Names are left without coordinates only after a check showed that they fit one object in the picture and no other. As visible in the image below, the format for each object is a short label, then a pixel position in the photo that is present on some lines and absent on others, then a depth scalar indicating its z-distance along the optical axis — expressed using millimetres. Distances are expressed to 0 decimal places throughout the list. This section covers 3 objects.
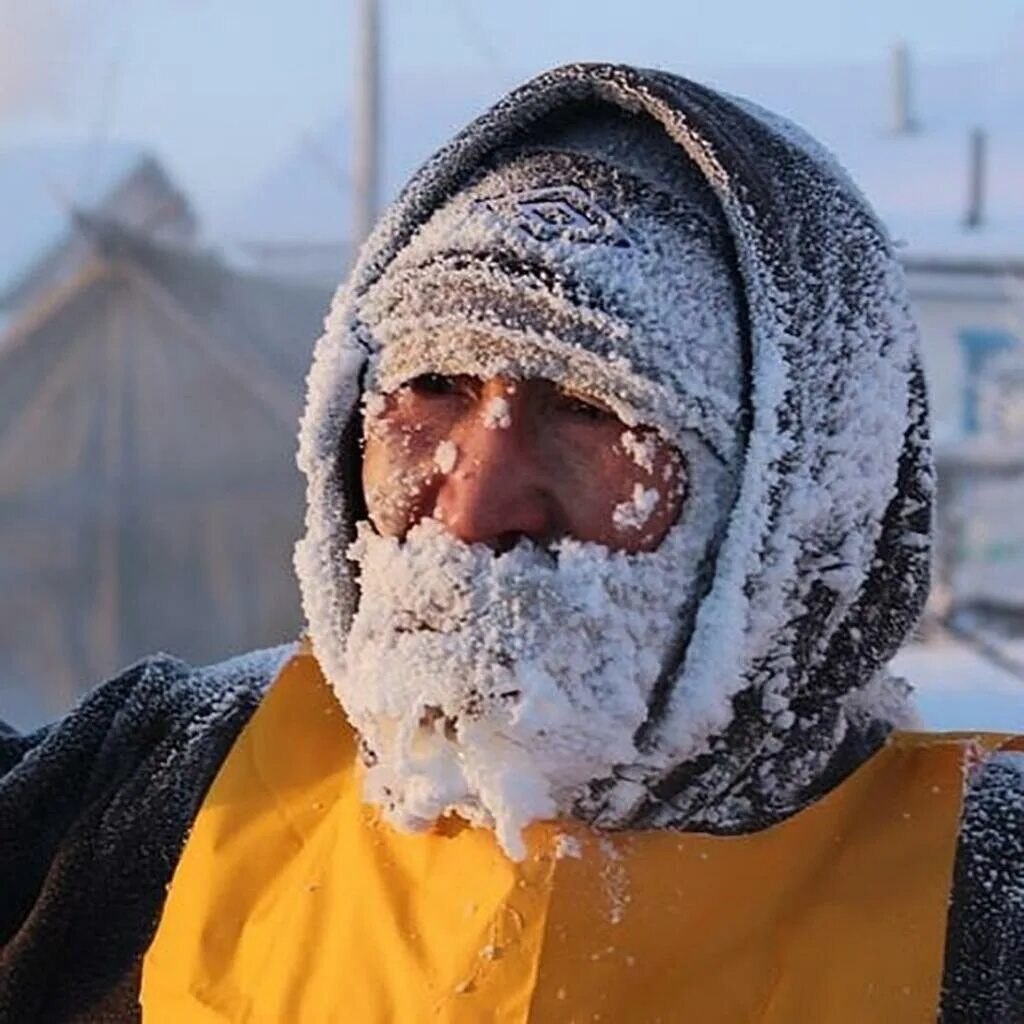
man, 1279
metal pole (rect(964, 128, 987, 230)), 18422
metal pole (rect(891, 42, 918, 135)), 21453
